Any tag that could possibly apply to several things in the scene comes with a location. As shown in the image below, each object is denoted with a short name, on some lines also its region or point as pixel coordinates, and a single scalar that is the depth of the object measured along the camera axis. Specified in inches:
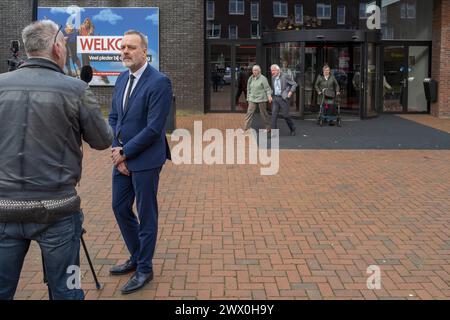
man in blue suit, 159.3
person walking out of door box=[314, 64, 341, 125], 581.6
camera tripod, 162.5
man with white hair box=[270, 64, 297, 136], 506.9
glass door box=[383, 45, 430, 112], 714.8
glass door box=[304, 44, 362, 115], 665.6
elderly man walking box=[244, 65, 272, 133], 510.0
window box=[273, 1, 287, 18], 702.5
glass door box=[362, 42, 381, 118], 657.0
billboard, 685.3
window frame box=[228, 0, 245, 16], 699.4
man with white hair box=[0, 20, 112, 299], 106.7
